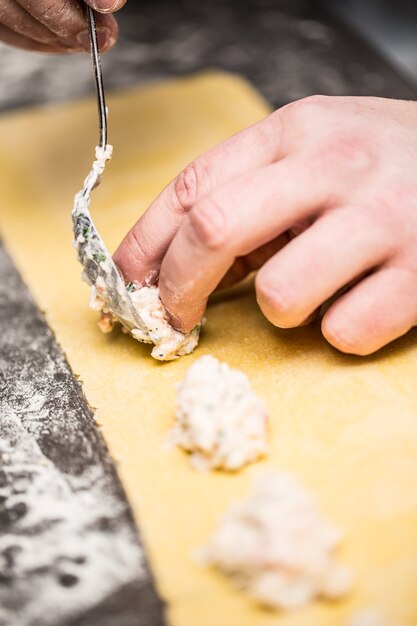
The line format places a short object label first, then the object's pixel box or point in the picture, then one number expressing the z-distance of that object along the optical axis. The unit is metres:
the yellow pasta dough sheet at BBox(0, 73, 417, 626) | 0.31
